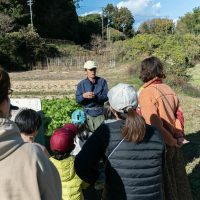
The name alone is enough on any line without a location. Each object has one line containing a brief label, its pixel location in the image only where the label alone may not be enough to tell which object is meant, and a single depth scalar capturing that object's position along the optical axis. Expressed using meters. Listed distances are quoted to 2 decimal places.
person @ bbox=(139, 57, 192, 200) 2.08
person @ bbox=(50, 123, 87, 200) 1.80
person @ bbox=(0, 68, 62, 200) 0.87
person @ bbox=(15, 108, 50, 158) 1.81
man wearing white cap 2.86
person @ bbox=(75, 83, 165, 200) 1.38
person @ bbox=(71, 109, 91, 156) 2.66
